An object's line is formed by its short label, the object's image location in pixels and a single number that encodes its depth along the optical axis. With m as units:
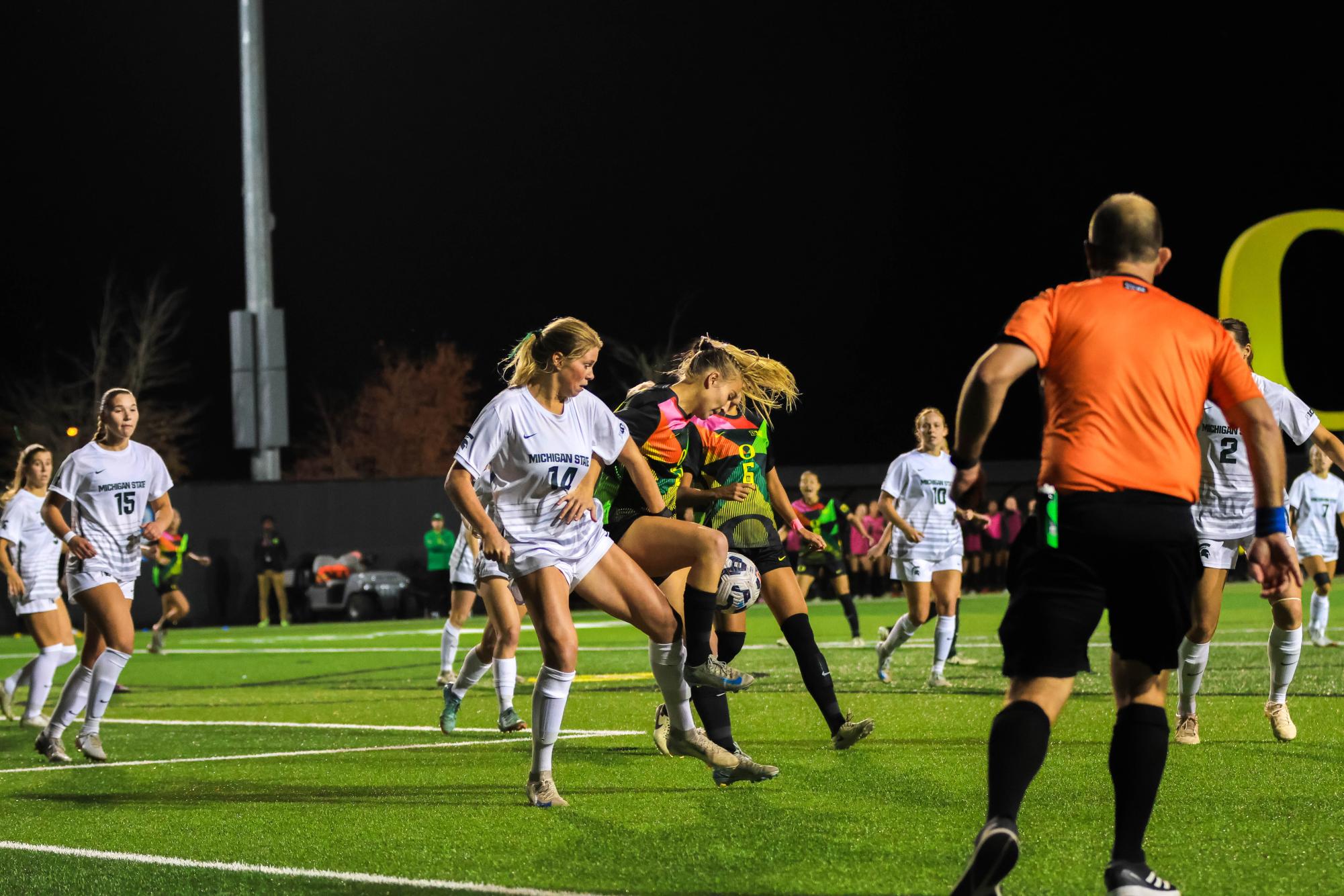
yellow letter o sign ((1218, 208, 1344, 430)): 34.06
